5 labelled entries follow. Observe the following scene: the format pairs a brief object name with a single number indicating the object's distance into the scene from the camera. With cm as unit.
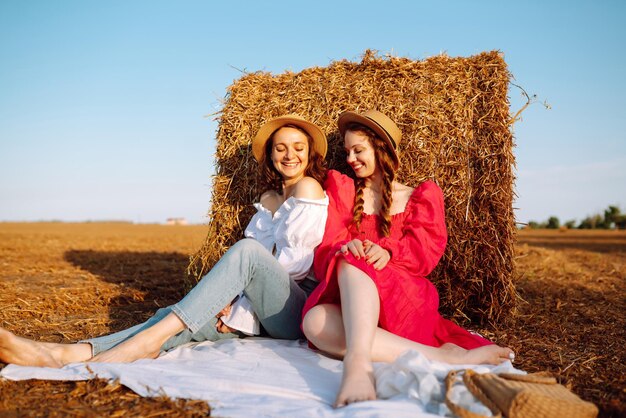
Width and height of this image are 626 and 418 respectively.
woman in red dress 266
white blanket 222
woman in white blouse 285
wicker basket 203
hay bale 405
